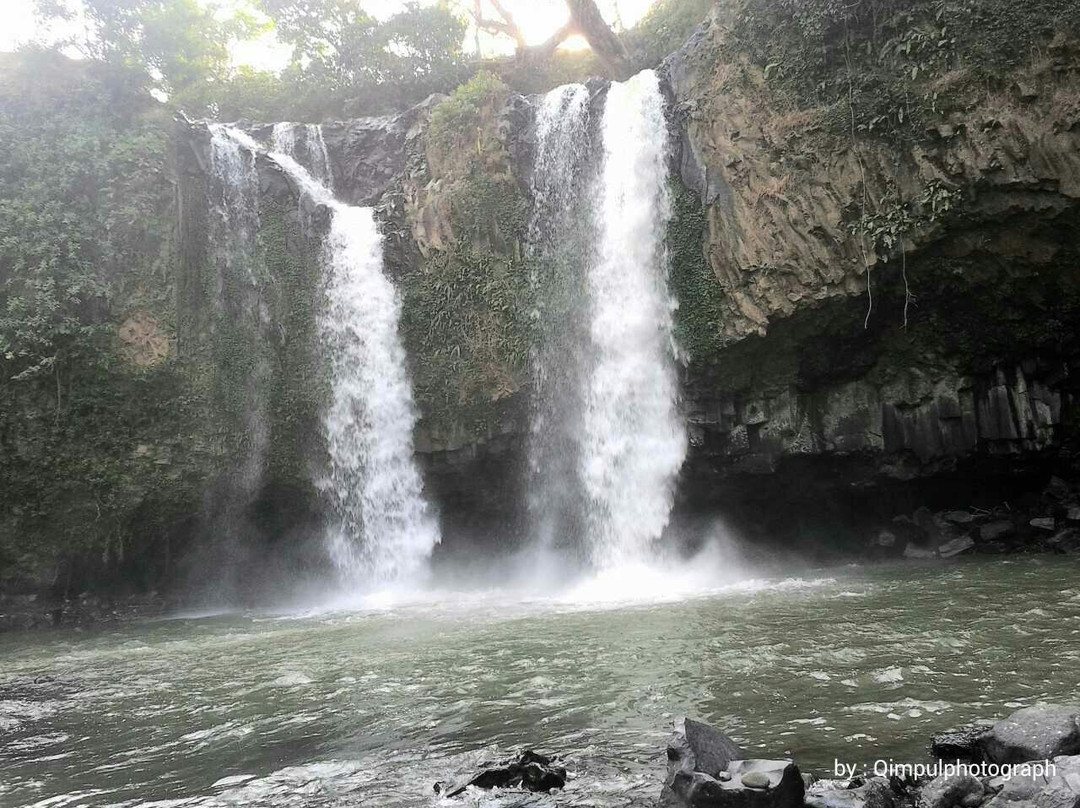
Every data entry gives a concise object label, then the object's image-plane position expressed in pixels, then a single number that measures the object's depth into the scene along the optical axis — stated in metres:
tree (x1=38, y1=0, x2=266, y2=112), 19.14
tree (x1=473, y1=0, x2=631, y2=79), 19.86
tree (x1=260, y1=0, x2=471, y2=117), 23.17
